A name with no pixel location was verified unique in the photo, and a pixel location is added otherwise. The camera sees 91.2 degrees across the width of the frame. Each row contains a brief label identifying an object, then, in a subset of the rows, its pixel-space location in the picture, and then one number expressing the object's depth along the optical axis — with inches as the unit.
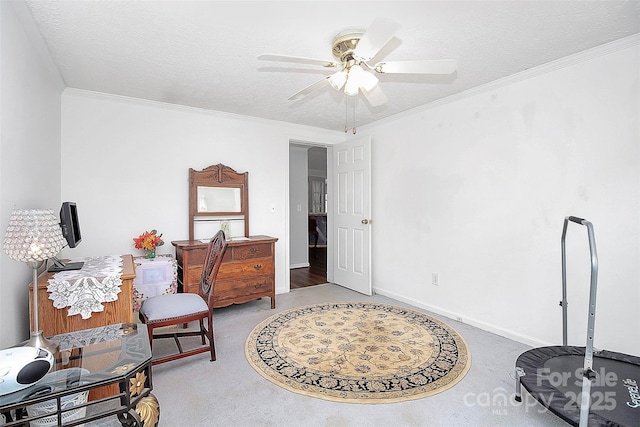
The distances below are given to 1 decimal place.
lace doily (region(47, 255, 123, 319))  74.0
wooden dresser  129.3
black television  85.2
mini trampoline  57.7
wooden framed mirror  145.9
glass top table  44.7
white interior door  166.9
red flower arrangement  126.1
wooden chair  91.7
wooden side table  73.1
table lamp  57.8
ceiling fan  69.9
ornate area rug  83.9
